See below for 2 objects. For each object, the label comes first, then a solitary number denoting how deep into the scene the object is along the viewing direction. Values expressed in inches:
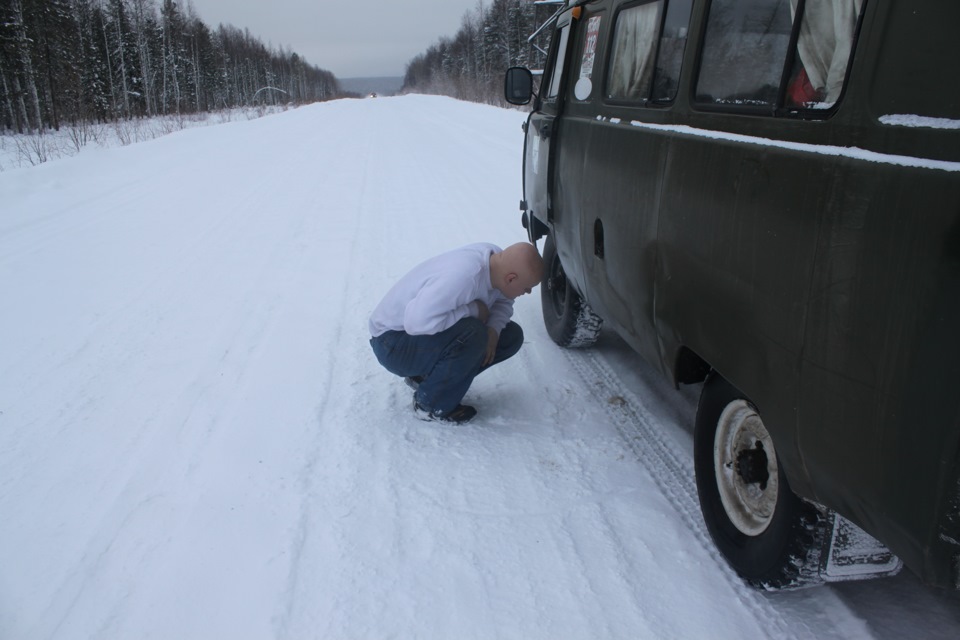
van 55.9
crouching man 131.0
